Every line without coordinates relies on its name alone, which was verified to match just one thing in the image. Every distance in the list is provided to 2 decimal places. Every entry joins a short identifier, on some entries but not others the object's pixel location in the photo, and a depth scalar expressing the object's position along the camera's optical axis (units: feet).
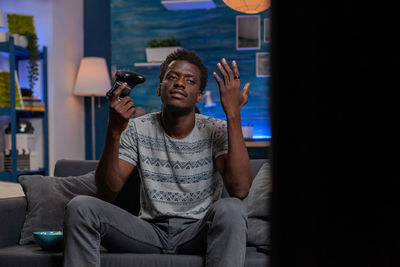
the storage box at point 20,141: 13.66
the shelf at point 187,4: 15.46
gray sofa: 5.68
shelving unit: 13.30
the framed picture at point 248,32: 15.85
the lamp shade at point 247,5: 10.10
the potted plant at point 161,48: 16.03
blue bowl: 6.00
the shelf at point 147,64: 16.15
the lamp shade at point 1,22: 13.62
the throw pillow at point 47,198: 6.75
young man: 5.34
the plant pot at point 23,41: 13.82
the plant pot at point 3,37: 13.48
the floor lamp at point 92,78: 16.16
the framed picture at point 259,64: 15.82
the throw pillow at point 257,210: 6.42
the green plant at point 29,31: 14.08
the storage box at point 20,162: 13.61
